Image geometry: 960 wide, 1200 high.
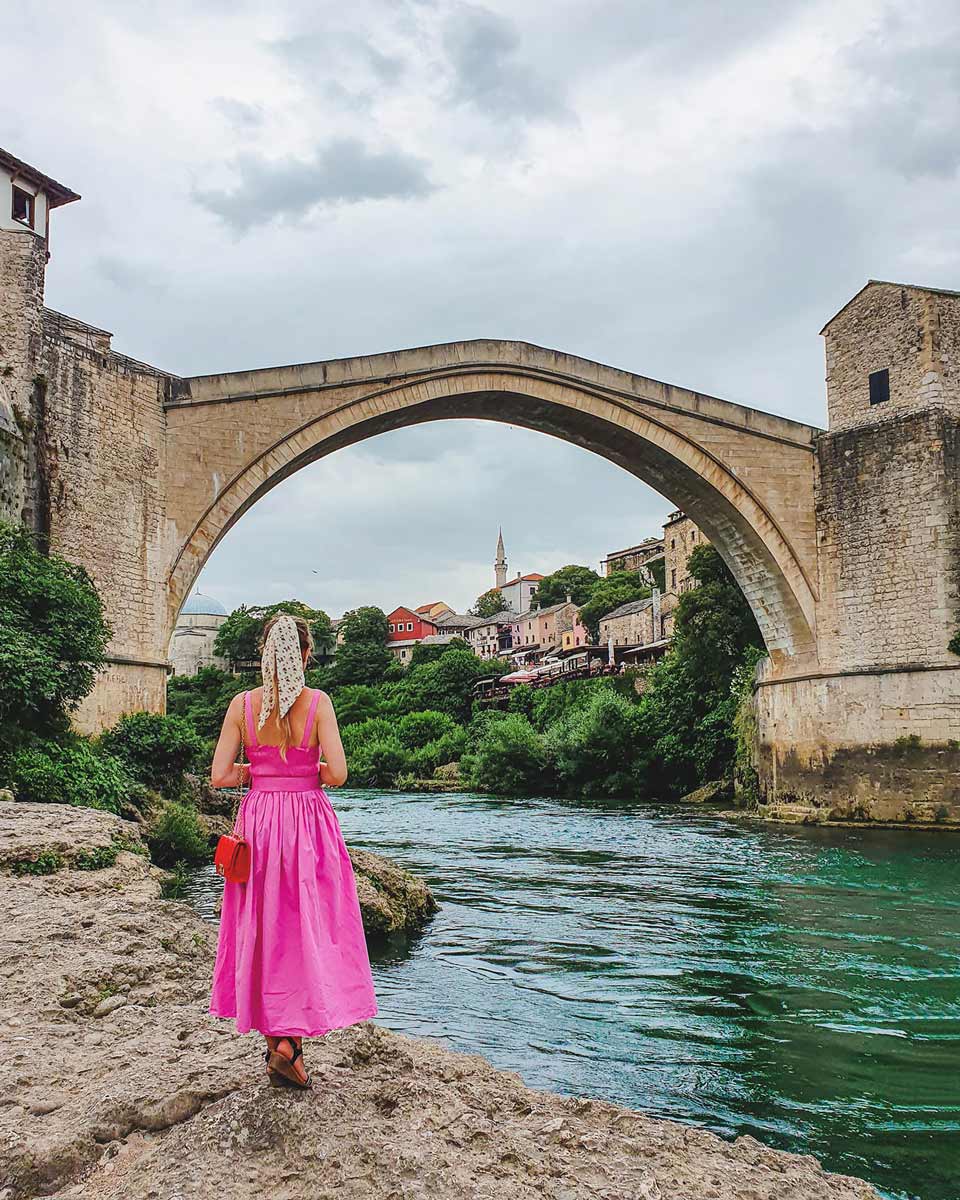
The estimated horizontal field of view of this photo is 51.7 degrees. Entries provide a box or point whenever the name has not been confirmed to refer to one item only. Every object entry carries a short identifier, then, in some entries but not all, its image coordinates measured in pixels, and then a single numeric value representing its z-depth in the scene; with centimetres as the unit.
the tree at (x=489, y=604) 9331
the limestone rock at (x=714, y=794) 2098
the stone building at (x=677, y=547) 4816
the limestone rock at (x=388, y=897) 681
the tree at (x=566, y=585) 7506
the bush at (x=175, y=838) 960
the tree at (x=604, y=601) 6275
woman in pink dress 261
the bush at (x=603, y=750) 2442
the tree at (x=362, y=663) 5956
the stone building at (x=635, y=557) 6862
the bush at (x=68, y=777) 840
